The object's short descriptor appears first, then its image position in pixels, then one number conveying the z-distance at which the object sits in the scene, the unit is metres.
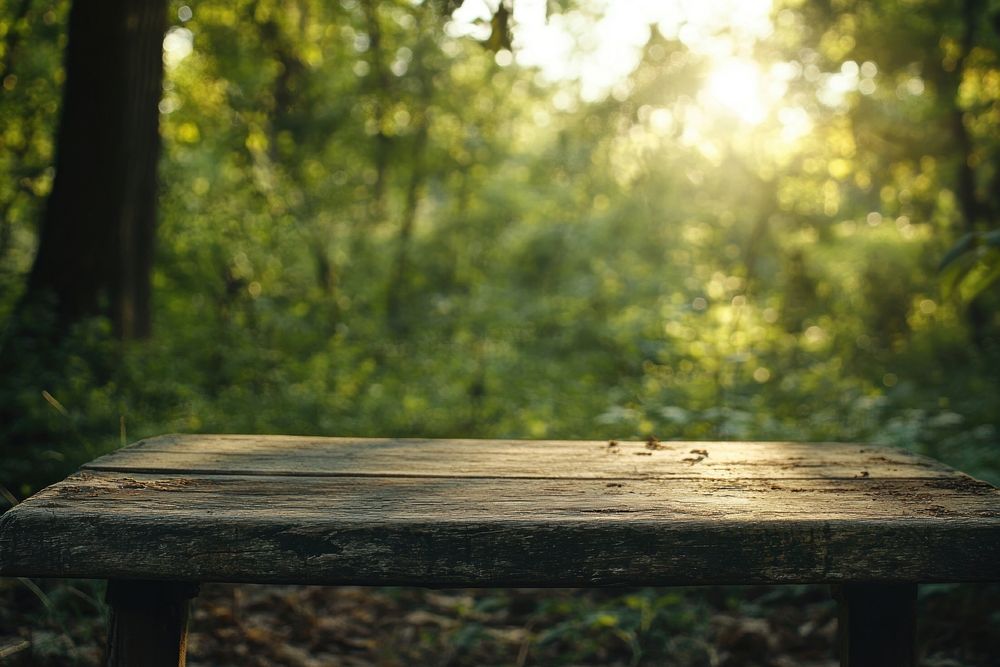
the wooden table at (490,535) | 1.48
